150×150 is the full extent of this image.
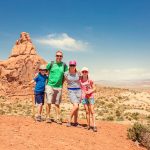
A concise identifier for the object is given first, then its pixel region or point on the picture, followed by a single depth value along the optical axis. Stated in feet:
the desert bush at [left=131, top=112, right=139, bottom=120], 38.67
